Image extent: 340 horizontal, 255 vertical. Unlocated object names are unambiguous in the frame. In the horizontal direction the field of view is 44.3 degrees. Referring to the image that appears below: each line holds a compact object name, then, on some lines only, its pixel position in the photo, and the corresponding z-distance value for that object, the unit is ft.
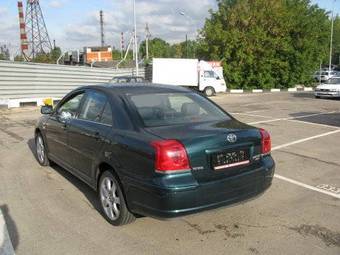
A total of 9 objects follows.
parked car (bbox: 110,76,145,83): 70.54
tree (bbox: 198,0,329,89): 109.19
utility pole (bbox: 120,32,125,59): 282.52
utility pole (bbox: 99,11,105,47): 305.32
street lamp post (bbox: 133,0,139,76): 97.82
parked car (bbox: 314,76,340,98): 77.41
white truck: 92.17
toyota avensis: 12.96
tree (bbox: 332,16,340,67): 247.09
